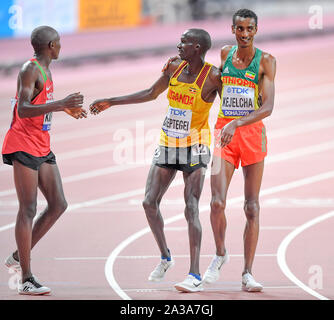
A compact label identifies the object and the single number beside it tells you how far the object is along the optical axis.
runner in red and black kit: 13.36
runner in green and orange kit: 13.89
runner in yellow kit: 14.14
